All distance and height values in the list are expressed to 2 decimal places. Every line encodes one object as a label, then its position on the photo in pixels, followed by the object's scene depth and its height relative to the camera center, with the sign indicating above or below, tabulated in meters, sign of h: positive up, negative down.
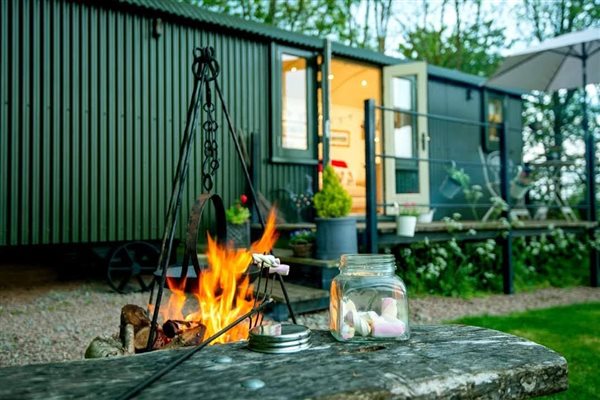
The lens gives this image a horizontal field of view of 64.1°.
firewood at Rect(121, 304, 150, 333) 2.12 -0.48
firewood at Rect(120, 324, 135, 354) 1.95 -0.54
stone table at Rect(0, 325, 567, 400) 1.05 -0.40
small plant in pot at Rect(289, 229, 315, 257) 4.25 -0.32
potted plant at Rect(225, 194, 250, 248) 4.93 -0.18
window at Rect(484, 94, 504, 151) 8.87 +1.74
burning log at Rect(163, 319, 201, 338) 2.00 -0.50
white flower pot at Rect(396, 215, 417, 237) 4.49 -0.16
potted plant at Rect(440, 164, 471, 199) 7.16 +0.34
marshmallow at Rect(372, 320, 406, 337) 1.41 -0.36
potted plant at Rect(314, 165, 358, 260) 3.98 -0.09
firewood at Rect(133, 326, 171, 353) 2.00 -0.56
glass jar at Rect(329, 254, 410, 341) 1.41 -0.28
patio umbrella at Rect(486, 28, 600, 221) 6.59 +2.03
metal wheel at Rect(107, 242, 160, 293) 4.84 -0.57
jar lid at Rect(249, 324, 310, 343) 1.35 -0.36
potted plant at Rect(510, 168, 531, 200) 6.72 +0.33
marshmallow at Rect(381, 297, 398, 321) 1.43 -0.30
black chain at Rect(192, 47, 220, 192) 2.23 +0.63
